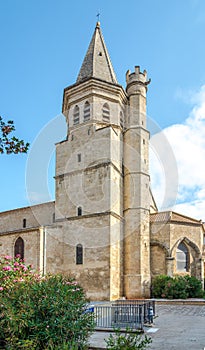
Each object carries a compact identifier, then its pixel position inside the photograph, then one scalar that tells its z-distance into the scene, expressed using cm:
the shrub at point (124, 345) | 613
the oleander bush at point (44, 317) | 770
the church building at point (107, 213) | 2442
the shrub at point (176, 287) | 2359
